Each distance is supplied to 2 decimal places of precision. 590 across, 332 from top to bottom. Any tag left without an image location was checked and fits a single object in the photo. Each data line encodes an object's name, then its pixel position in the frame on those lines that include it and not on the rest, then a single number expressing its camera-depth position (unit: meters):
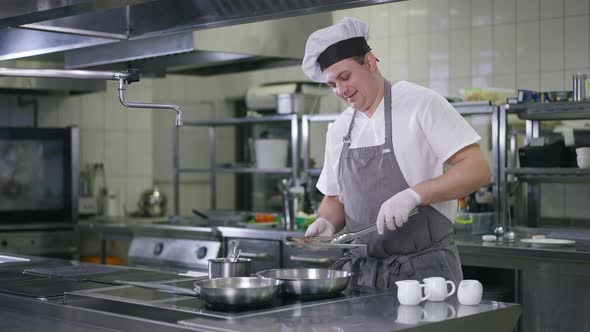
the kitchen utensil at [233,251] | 2.72
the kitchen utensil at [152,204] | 7.27
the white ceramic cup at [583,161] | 4.56
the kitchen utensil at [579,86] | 4.55
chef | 2.96
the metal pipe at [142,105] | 2.60
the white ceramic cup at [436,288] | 2.40
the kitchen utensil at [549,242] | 4.29
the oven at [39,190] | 6.38
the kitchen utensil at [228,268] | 2.68
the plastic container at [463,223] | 5.05
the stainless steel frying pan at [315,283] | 2.45
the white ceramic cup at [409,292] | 2.33
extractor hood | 2.84
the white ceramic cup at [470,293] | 2.35
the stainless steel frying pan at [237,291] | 2.25
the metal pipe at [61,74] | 2.66
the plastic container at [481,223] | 5.00
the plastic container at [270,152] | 6.21
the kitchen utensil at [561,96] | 4.63
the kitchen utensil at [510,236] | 4.57
